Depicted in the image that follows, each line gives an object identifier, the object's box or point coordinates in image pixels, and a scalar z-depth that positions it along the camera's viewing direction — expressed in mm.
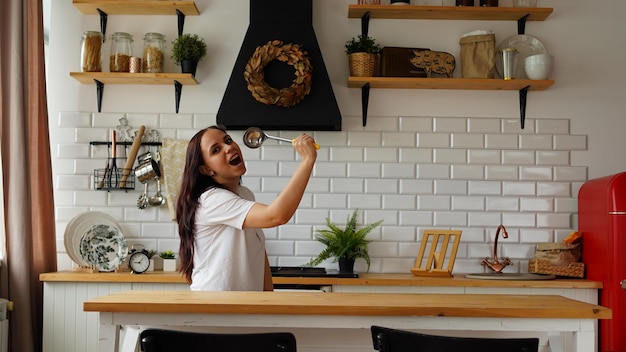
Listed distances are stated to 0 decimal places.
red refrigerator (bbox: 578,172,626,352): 4203
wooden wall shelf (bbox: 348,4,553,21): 4742
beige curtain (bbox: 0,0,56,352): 4254
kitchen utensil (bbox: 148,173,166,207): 4816
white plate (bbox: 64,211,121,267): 4652
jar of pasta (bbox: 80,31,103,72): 4773
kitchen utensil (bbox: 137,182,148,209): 4816
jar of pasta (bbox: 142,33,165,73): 4770
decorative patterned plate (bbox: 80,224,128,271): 4594
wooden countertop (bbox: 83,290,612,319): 2225
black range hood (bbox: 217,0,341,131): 4660
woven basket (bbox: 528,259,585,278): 4523
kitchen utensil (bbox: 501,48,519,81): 4699
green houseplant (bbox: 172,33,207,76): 4742
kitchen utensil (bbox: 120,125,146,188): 4789
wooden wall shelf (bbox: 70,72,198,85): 4668
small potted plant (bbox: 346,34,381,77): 4699
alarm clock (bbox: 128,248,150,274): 4527
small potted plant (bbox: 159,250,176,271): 4570
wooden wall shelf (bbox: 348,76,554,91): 4656
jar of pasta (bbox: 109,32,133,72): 4777
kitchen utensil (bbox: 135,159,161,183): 4734
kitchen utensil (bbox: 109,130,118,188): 4836
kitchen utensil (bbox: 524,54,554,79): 4715
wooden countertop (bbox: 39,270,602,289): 4262
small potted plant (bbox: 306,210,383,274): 4641
